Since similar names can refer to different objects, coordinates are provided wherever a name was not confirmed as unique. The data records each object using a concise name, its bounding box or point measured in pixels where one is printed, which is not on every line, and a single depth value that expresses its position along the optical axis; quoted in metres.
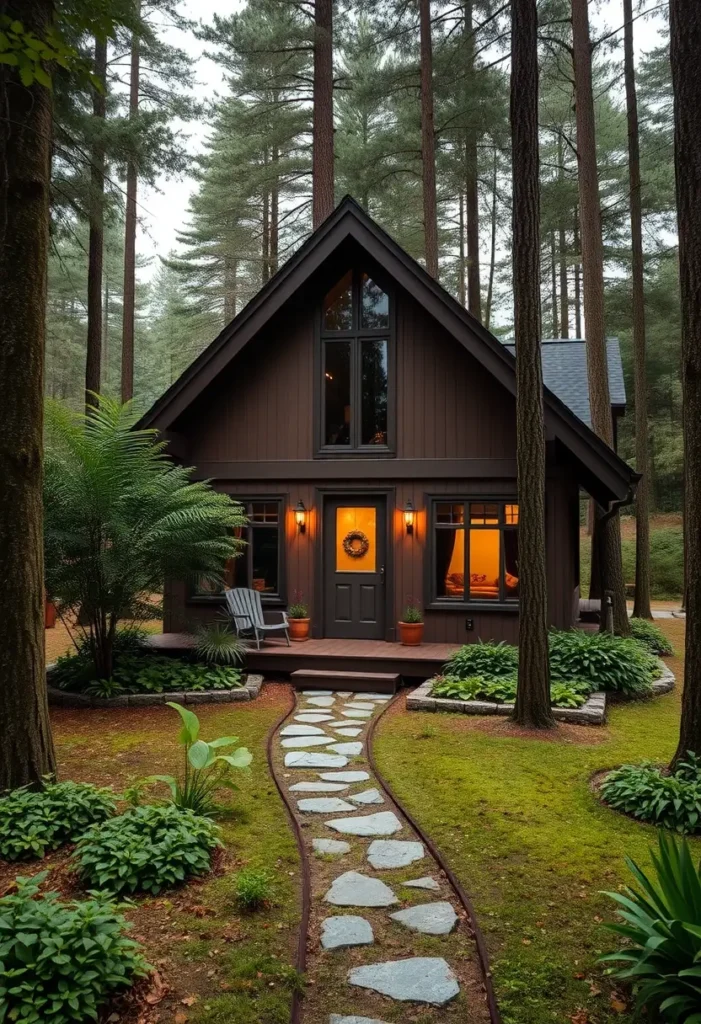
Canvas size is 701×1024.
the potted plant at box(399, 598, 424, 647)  9.66
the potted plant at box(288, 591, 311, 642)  10.14
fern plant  7.50
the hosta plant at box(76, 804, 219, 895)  3.57
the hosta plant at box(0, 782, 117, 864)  3.88
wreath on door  10.41
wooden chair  9.62
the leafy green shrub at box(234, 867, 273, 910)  3.37
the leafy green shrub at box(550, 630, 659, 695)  7.93
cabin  9.79
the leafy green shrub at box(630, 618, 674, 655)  11.00
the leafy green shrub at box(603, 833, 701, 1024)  2.46
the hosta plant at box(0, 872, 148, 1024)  2.49
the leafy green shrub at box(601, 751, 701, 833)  4.41
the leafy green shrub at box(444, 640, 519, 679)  8.20
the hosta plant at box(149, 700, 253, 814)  4.29
